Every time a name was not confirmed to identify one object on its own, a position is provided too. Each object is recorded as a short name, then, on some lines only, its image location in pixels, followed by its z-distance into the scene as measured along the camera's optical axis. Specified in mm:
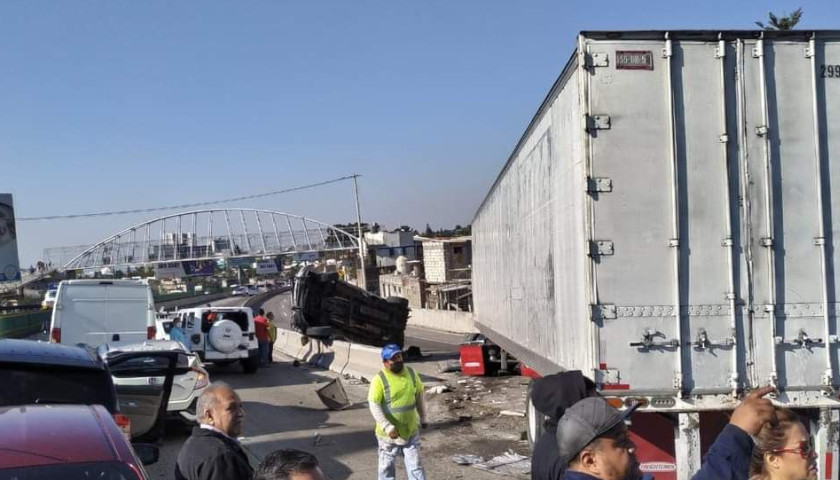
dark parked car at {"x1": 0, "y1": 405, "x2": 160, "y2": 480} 3398
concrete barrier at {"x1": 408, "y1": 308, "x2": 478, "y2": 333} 42031
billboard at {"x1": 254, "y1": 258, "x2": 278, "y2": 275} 126875
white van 15734
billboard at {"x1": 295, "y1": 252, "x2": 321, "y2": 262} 120100
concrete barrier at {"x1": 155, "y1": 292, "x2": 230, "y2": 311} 69756
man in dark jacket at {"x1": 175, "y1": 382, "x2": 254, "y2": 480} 3777
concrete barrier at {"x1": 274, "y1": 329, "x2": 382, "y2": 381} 18109
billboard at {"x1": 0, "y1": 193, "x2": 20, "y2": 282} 54656
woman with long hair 2967
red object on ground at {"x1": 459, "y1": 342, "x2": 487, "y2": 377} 18203
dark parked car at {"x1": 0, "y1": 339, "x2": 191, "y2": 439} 5969
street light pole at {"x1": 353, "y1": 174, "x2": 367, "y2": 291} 57447
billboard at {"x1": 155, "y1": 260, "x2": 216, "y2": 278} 125188
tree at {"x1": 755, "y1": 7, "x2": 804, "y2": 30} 29484
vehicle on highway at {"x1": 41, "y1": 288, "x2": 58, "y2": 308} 48719
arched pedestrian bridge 128750
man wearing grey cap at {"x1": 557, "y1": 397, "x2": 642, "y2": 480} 2818
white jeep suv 19828
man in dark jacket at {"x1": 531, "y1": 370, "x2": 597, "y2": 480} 3924
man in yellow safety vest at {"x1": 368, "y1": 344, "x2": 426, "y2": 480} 6824
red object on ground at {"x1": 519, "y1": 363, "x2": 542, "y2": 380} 11395
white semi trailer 6742
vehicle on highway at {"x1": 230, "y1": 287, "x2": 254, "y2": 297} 109375
